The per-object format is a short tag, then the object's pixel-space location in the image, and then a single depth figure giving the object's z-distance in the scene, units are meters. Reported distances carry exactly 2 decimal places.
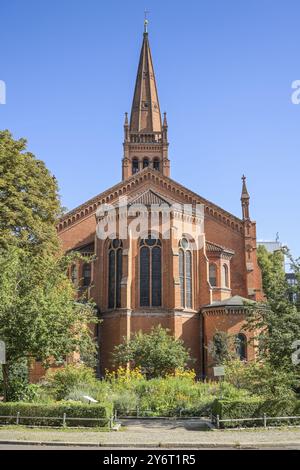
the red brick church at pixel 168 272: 41.22
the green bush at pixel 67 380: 27.53
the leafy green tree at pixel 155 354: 36.00
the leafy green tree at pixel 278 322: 22.05
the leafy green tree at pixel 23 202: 33.34
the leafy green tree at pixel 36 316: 22.23
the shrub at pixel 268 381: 21.16
